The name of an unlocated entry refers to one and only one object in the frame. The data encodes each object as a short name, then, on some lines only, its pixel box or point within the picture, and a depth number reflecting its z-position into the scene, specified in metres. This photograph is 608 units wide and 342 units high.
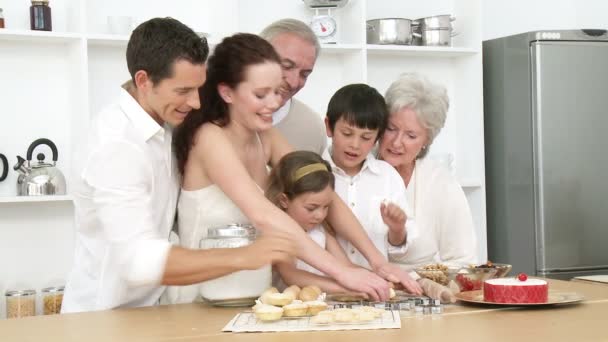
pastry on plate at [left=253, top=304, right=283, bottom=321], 1.75
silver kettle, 3.74
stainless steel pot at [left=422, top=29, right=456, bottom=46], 4.55
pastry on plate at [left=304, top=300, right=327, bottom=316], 1.83
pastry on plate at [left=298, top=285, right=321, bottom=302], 1.91
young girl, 2.34
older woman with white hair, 2.73
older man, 2.72
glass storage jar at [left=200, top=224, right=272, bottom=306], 1.97
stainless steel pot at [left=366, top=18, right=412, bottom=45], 4.45
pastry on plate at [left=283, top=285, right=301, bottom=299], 1.90
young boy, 2.58
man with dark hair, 1.94
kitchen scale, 4.28
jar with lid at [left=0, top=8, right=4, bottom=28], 3.74
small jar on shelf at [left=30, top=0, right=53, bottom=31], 3.79
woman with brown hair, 2.09
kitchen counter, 1.63
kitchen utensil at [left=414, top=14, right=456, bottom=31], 4.53
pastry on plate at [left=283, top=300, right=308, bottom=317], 1.80
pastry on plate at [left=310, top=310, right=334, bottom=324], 1.73
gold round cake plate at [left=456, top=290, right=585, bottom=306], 1.93
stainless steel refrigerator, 4.30
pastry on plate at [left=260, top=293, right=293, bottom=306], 1.81
